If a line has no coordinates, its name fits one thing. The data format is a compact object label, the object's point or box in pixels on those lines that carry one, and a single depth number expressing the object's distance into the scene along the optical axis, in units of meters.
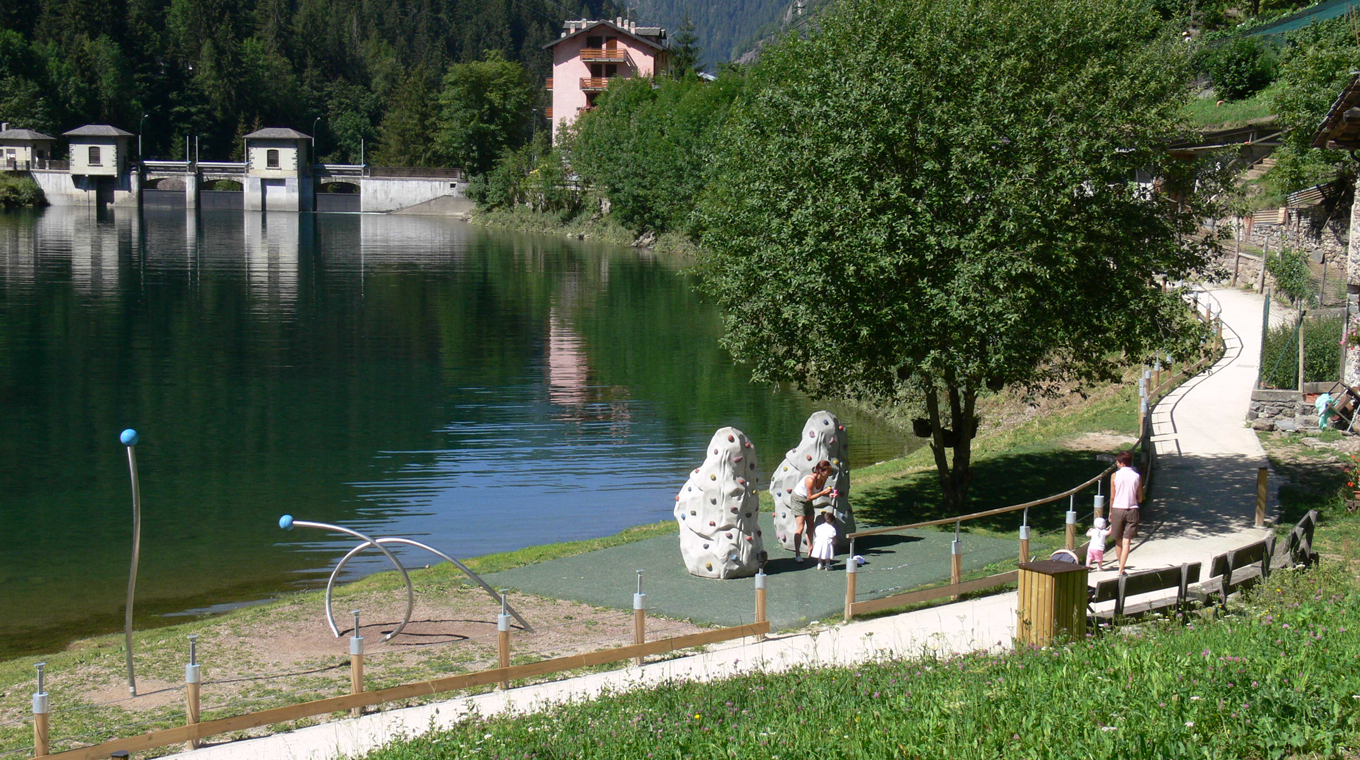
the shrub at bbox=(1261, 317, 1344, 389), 26.48
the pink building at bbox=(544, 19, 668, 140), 135.75
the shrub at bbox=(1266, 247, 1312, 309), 36.25
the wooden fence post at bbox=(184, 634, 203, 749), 10.80
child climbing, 16.95
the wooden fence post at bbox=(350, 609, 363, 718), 11.49
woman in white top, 17.12
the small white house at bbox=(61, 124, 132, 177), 138.12
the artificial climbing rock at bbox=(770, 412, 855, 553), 17.48
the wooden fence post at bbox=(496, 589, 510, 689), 12.03
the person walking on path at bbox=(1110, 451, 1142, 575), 16.02
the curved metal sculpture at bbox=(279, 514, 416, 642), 12.16
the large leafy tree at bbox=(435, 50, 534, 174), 140.00
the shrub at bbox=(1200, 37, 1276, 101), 56.03
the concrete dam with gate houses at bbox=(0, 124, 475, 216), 138.88
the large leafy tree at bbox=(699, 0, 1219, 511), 18.61
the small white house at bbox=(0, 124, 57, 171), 136.75
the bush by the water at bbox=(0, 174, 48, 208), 129.75
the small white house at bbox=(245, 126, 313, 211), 146.25
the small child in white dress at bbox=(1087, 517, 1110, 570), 16.05
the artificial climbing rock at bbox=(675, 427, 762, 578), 16.34
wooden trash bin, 11.05
